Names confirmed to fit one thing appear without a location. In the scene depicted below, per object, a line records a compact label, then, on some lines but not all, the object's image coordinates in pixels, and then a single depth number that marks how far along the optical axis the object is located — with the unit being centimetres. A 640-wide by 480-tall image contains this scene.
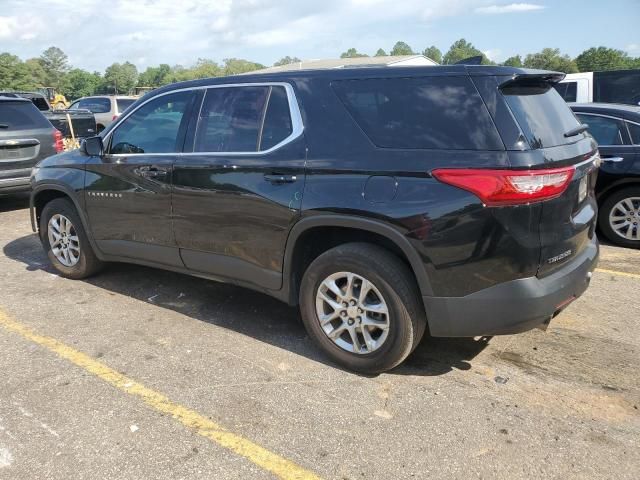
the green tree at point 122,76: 15462
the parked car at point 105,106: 1848
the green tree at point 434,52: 14150
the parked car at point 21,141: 800
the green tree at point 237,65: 14612
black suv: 282
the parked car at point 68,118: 1384
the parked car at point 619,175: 598
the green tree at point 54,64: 16166
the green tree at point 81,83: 15173
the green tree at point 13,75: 11112
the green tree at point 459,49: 12112
